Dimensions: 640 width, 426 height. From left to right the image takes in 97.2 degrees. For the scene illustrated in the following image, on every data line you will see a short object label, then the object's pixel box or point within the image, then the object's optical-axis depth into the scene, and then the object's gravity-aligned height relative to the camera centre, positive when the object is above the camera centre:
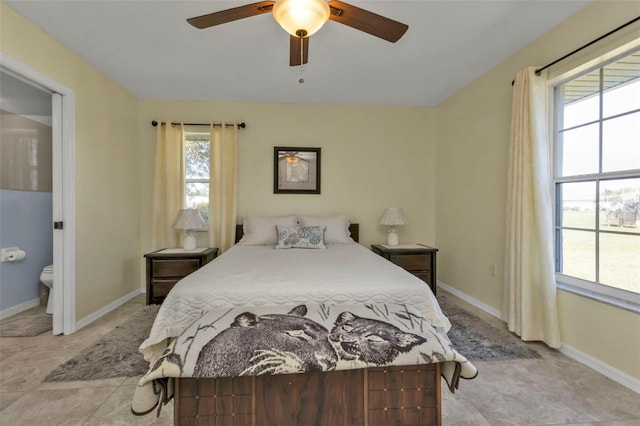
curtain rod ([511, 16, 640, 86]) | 1.68 +1.11
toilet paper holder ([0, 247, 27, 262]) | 3.01 -0.50
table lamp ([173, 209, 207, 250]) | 3.29 -0.17
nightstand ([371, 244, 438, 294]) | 3.35 -0.60
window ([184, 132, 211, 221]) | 3.71 +0.48
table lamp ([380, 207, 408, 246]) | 3.54 -0.12
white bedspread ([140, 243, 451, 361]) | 1.67 -0.50
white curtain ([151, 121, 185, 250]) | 3.55 +0.30
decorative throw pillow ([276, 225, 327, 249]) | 3.09 -0.31
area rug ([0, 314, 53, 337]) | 2.50 -1.11
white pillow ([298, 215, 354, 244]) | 3.38 -0.19
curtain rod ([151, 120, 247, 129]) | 3.57 +1.09
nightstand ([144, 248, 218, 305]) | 3.12 -0.67
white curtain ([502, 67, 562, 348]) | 2.18 -0.09
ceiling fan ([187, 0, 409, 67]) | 1.43 +1.05
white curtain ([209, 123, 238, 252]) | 3.62 +0.27
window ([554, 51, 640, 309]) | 1.82 +0.21
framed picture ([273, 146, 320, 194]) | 3.78 +0.52
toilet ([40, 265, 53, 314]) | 2.92 -0.74
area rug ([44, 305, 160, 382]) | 1.85 -1.09
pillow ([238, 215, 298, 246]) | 3.29 -0.23
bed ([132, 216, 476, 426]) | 1.16 -0.66
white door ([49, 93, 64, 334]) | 2.47 -0.19
